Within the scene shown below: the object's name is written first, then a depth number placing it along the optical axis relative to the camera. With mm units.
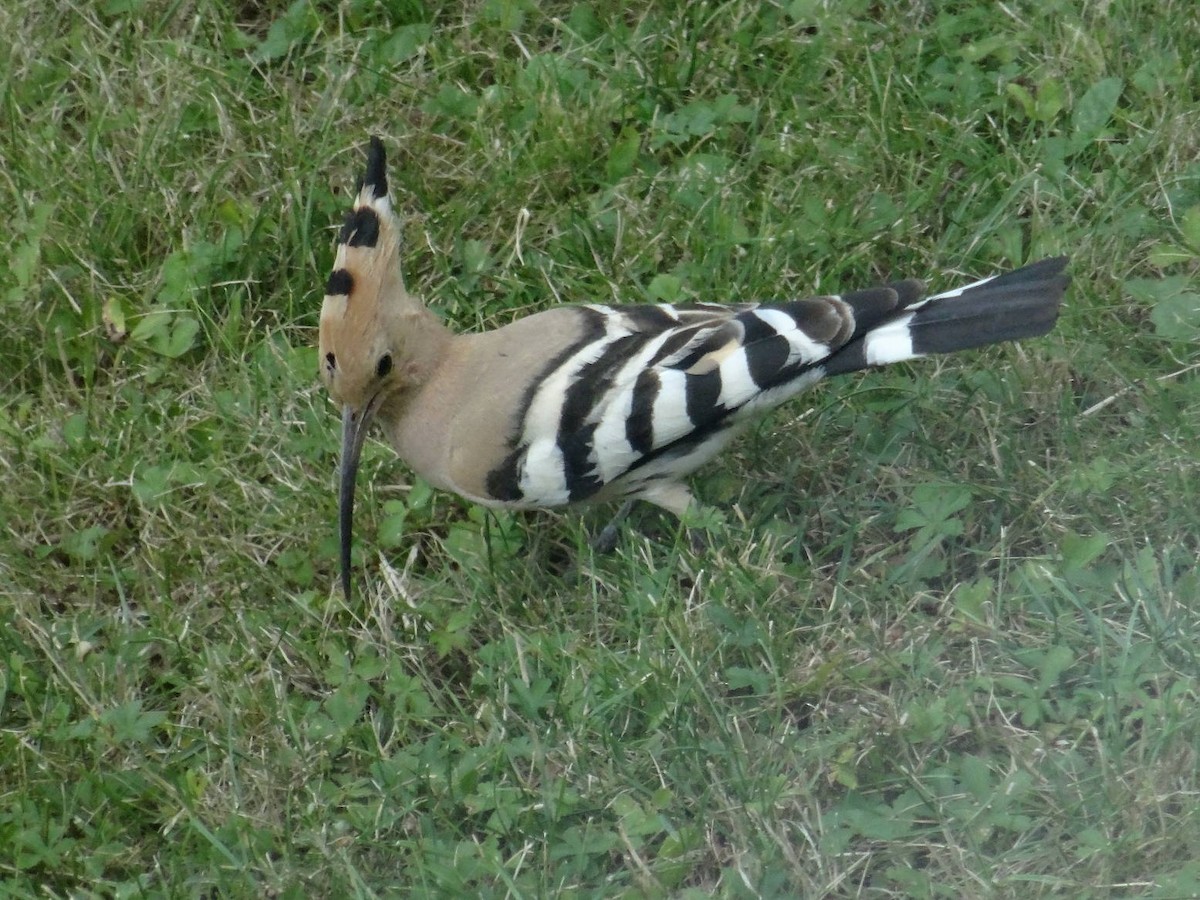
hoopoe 5312
